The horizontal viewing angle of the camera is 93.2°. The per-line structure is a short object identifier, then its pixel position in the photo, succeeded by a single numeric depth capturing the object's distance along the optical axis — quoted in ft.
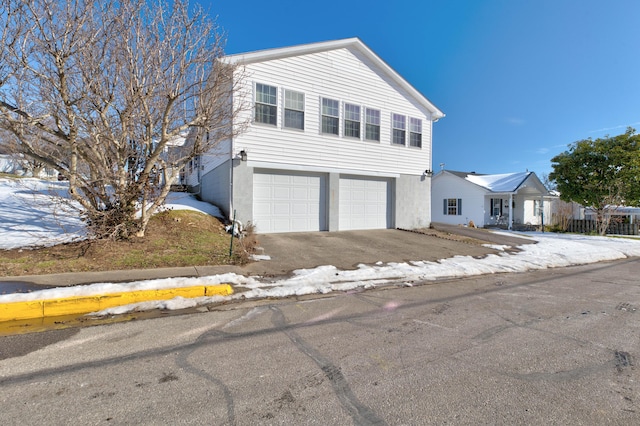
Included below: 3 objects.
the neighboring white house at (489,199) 78.64
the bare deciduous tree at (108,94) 20.22
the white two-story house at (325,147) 35.83
